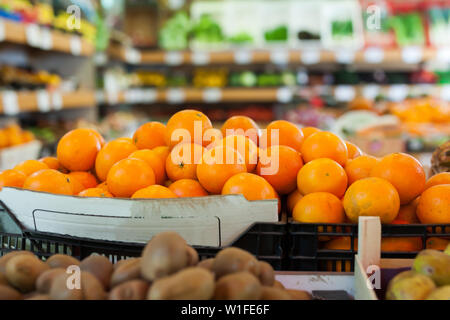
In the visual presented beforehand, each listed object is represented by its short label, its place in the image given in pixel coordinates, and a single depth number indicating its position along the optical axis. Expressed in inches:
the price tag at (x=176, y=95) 222.4
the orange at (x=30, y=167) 51.0
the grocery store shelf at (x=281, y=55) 208.8
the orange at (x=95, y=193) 46.1
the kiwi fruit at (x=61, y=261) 31.5
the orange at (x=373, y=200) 39.4
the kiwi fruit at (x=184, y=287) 25.5
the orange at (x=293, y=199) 46.7
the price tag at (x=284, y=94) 219.1
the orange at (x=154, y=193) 42.6
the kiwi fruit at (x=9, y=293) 28.4
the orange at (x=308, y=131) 57.2
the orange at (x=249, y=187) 41.8
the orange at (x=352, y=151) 55.6
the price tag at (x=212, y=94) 221.5
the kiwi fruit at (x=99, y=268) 29.8
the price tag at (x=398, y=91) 231.5
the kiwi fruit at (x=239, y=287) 26.6
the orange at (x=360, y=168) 46.6
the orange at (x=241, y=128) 53.8
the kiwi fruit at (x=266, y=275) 30.0
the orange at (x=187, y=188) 45.4
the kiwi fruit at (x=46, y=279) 28.6
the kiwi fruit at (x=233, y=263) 28.9
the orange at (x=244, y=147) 46.9
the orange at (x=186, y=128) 50.4
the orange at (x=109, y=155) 50.3
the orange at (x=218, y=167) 43.9
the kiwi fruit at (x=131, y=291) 26.7
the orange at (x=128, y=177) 44.9
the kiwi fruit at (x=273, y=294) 28.1
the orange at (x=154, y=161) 48.6
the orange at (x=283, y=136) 52.3
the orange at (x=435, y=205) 40.8
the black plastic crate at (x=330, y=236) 38.3
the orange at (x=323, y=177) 43.3
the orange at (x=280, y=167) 46.0
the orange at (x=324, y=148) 47.4
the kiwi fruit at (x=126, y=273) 28.5
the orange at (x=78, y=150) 51.7
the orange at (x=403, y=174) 43.1
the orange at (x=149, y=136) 54.5
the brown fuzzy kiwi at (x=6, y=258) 31.5
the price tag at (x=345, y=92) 223.9
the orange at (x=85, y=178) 51.6
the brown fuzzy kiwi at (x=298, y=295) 30.5
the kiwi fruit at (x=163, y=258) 27.1
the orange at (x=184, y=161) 47.5
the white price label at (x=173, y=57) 219.6
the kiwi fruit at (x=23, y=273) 30.0
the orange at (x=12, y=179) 48.7
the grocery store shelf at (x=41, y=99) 109.3
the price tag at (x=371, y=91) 225.0
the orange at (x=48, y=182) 45.0
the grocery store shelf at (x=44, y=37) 111.7
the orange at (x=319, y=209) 40.5
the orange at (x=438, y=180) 46.9
